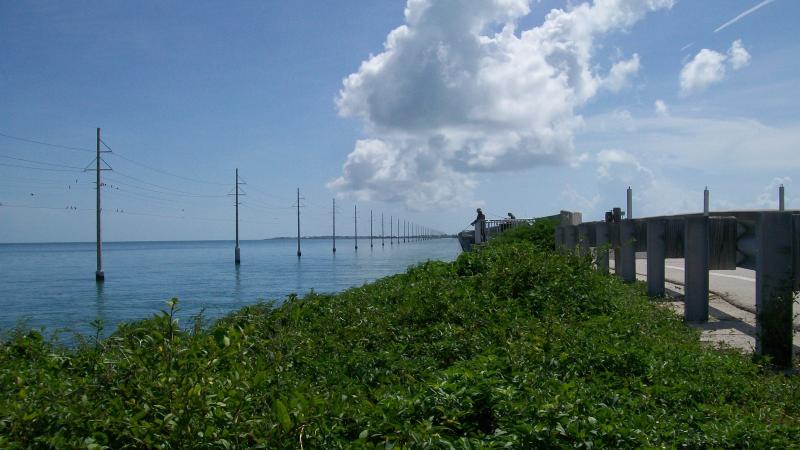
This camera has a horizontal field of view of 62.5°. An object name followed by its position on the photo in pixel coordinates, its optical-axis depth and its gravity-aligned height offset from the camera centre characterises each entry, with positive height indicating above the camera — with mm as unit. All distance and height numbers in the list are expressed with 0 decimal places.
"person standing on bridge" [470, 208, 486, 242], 30766 +399
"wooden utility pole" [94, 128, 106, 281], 48688 -2649
